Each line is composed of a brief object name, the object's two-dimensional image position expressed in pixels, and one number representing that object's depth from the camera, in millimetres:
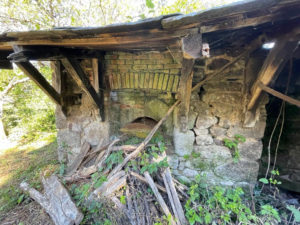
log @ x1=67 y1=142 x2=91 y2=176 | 2397
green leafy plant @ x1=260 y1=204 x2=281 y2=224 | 1512
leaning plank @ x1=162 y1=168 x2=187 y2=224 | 1567
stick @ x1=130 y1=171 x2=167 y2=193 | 1732
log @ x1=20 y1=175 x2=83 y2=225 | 1584
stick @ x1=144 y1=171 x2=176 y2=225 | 1530
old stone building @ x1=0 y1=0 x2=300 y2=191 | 1185
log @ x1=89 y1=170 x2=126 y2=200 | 1640
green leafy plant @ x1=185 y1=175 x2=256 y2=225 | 1522
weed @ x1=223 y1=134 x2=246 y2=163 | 2045
